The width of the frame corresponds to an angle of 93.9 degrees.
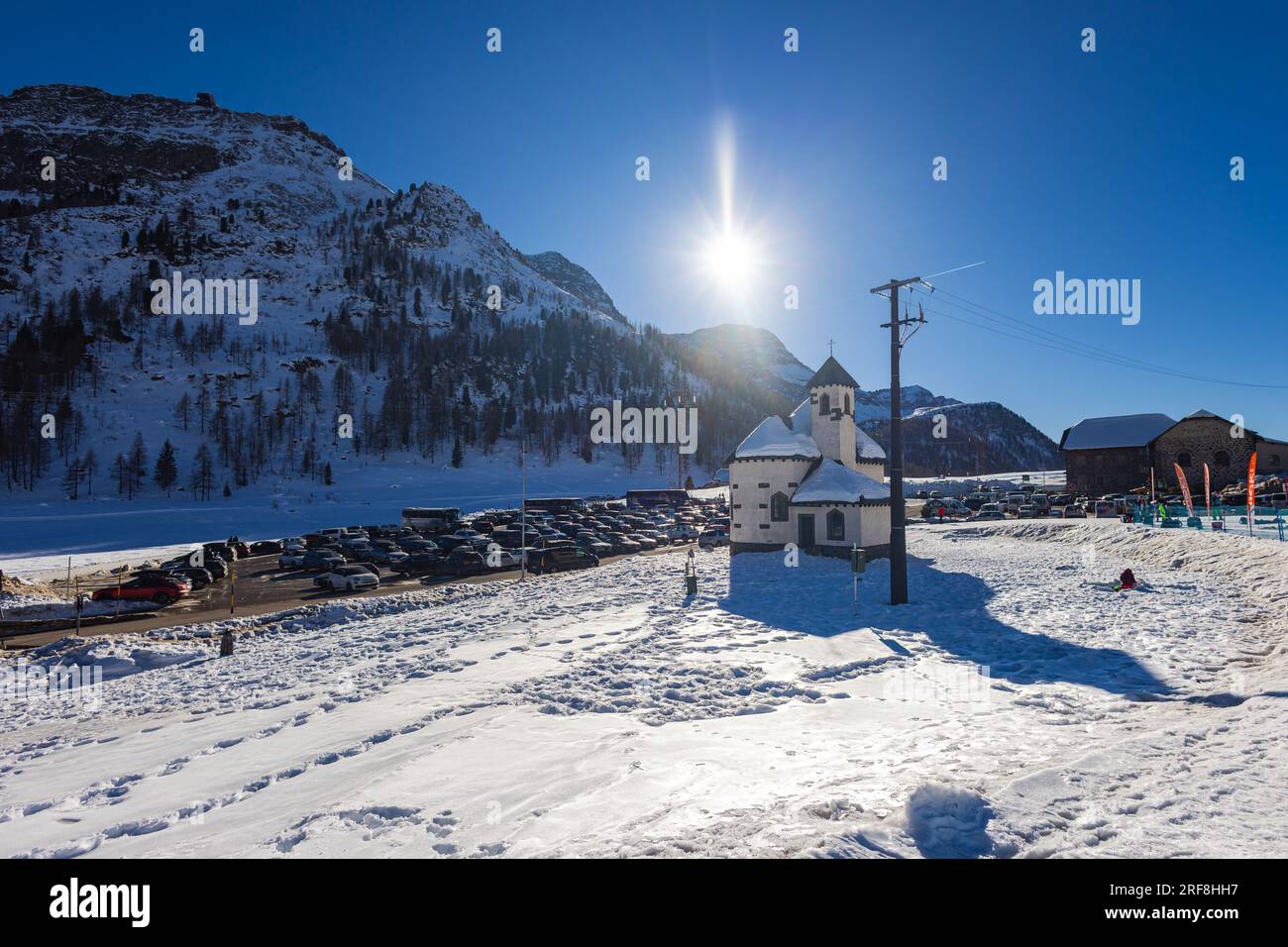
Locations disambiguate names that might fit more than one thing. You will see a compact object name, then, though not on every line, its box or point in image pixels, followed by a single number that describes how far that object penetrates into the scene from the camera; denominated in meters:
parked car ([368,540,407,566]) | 39.28
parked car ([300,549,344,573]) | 37.00
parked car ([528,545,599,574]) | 35.49
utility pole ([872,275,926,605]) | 18.31
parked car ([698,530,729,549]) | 43.67
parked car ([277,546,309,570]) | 38.72
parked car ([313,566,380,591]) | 30.39
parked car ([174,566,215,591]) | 33.62
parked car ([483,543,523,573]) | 35.78
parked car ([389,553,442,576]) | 35.84
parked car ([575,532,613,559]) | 41.52
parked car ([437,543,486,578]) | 34.66
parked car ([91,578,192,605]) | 27.11
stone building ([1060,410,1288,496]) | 52.38
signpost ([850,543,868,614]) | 17.88
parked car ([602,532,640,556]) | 43.69
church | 30.83
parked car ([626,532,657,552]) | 45.69
